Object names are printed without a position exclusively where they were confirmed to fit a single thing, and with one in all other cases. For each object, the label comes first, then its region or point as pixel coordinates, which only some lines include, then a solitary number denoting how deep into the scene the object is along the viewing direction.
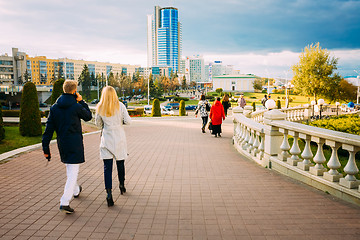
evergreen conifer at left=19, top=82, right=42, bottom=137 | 12.89
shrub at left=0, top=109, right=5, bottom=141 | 10.70
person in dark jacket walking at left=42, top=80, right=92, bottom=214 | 4.40
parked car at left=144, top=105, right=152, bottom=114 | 45.41
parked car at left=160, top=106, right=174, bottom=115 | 42.39
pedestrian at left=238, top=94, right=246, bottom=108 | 19.51
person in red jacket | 12.37
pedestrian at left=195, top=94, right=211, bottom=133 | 13.39
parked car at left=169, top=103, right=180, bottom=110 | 63.46
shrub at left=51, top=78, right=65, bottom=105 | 16.24
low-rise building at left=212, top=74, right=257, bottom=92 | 135.38
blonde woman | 4.69
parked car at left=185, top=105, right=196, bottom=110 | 58.53
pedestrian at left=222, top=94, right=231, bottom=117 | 15.20
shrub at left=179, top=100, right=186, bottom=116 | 33.08
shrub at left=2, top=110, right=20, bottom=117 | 32.19
